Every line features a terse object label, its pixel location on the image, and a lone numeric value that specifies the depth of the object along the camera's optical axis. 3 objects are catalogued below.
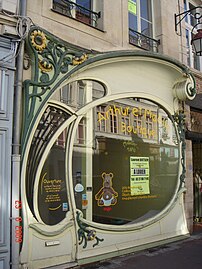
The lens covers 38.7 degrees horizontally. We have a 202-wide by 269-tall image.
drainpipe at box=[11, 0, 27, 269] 4.23
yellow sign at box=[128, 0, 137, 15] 6.97
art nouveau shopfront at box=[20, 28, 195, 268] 4.72
